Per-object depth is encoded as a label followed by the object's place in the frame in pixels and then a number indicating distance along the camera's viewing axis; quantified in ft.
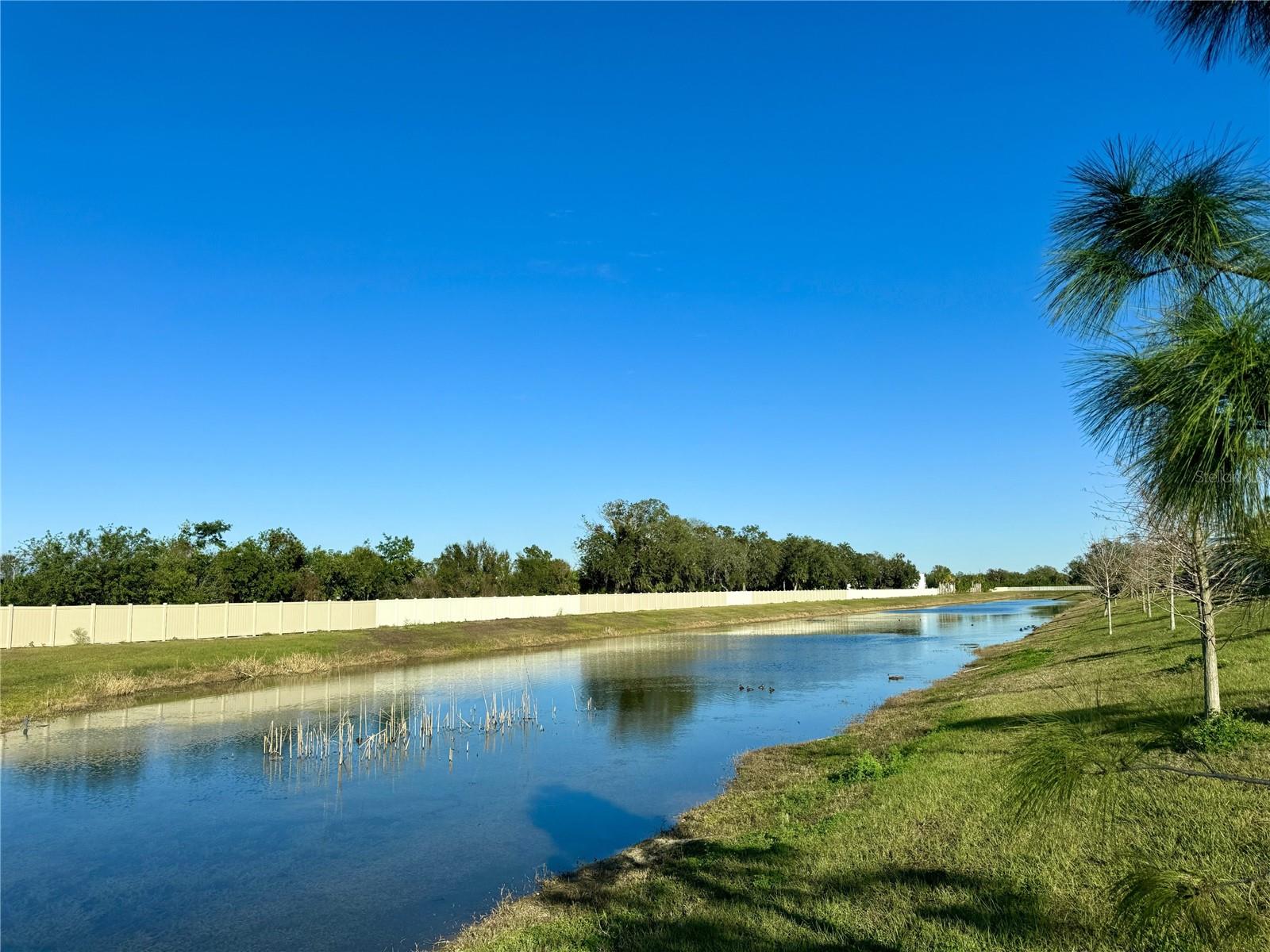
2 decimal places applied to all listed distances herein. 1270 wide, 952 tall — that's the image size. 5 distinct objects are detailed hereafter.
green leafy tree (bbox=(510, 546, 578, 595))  313.32
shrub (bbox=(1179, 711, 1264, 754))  29.78
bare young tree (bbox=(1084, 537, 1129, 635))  114.11
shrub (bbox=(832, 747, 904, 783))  43.91
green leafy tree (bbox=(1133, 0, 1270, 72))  13.03
